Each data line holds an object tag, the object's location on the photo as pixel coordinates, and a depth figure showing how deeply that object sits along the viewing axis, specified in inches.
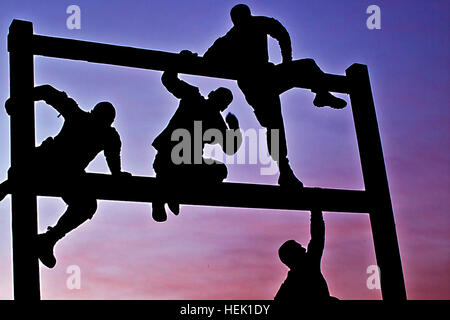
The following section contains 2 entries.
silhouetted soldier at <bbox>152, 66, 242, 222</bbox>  192.1
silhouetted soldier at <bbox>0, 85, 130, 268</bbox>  186.4
